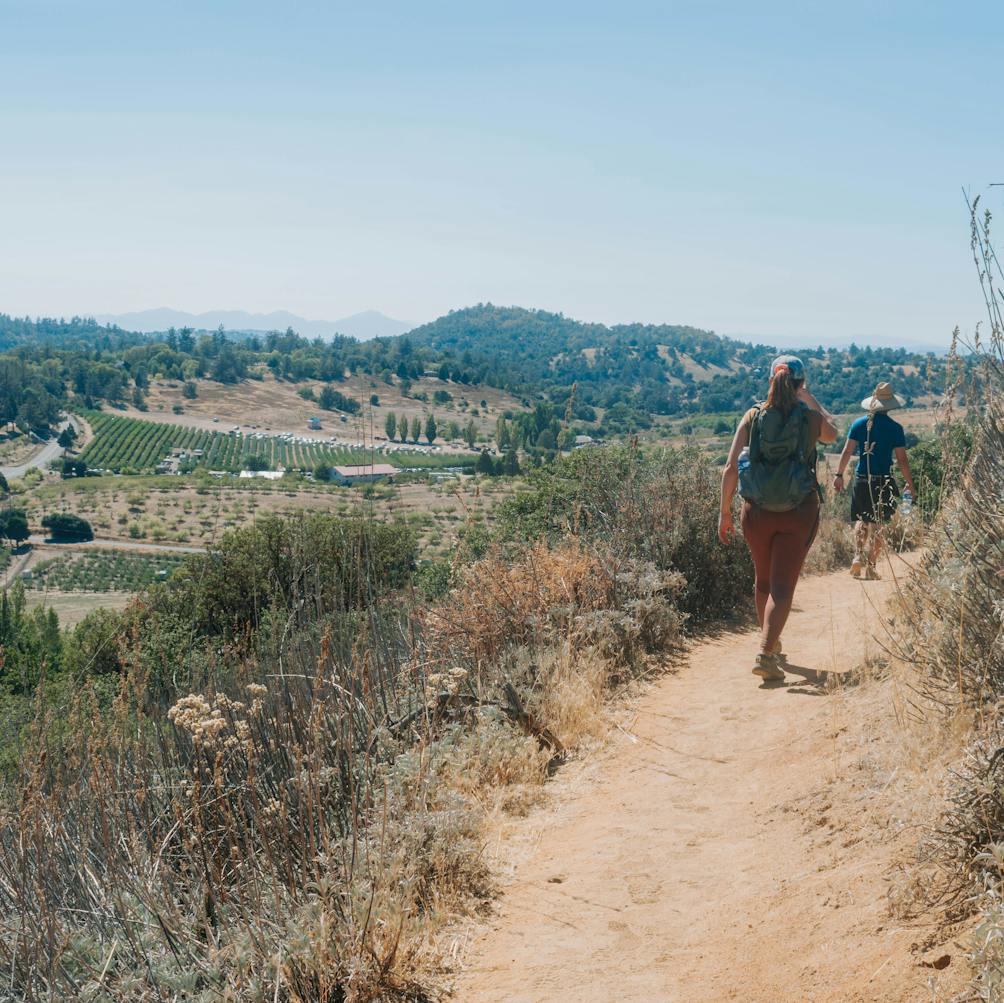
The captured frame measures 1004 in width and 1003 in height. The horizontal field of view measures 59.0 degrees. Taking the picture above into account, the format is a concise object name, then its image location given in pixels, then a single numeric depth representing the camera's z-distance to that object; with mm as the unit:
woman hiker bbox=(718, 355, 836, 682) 4502
